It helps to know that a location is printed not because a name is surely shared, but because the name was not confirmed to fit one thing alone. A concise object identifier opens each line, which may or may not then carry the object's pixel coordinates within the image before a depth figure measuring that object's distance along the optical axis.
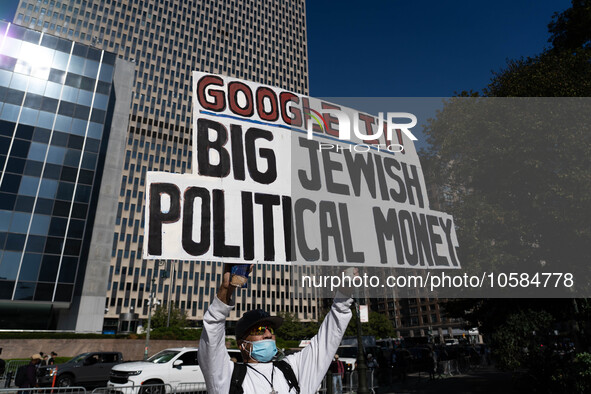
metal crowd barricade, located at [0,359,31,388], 17.66
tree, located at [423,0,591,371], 10.30
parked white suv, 11.87
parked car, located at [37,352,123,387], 16.12
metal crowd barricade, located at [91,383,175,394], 11.07
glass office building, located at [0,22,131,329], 34.91
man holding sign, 2.19
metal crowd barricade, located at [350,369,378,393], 14.96
